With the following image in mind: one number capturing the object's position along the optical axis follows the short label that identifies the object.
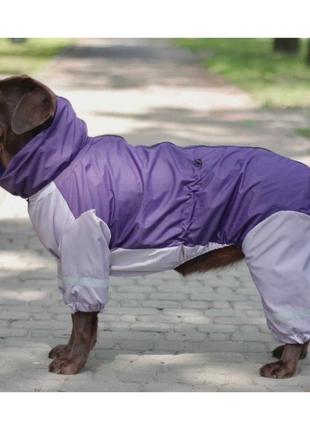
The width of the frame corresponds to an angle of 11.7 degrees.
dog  7.31
